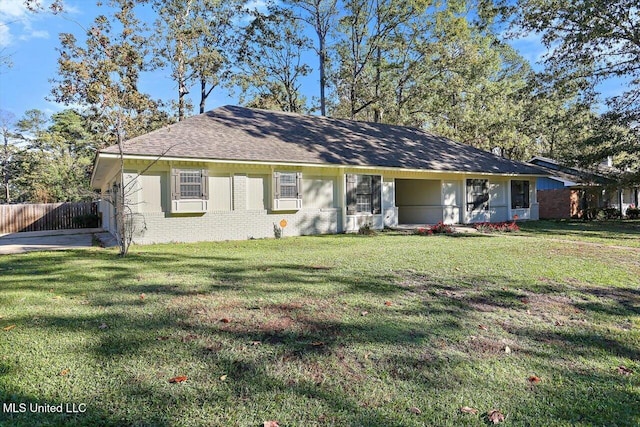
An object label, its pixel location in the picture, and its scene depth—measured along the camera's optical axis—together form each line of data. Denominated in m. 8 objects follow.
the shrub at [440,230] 13.22
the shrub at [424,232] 12.99
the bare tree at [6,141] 32.66
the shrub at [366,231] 13.36
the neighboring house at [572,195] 20.86
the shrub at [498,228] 13.95
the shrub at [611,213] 22.42
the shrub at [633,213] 22.86
